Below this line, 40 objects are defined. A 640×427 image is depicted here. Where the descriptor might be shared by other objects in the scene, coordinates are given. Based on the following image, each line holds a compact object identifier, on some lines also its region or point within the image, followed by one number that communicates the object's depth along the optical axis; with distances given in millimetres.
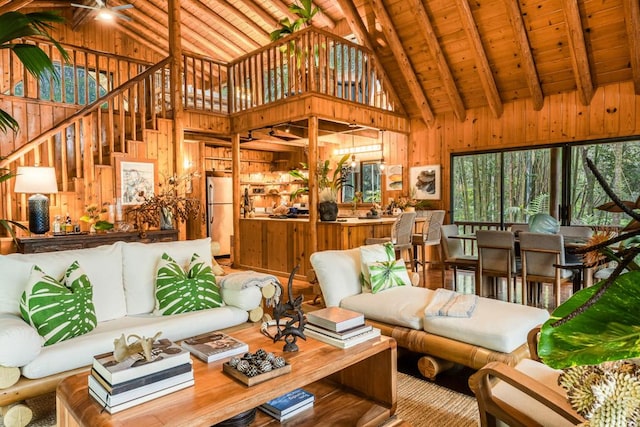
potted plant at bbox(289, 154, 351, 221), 5832
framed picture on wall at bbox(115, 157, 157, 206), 5656
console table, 4332
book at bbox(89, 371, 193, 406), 1480
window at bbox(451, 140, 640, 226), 5723
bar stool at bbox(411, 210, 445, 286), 6008
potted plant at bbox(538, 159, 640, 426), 429
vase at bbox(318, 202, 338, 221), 5828
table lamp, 4543
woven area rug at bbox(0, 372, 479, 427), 2279
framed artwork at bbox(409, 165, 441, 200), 7449
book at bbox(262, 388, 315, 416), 1949
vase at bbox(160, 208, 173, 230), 5459
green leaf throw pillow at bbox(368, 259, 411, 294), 3357
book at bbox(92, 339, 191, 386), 1506
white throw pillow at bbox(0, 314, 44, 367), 1963
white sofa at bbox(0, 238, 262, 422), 2045
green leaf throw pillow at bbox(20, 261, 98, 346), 2232
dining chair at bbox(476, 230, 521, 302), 4086
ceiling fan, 5164
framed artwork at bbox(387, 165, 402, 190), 8031
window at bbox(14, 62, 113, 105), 7767
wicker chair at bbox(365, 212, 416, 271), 5414
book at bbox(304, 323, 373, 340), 2102
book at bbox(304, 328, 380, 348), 2080
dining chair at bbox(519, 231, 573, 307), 3726
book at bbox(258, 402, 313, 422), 1921
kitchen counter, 5676
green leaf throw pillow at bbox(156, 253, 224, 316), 2818
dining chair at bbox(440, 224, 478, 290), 4691
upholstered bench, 2453
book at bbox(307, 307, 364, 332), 2129
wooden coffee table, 1461
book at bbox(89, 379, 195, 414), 1473
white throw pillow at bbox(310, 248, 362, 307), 3262
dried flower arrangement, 5418
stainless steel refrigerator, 8547
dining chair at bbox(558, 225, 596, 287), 3783
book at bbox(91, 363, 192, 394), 1488
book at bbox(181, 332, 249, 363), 1936
